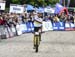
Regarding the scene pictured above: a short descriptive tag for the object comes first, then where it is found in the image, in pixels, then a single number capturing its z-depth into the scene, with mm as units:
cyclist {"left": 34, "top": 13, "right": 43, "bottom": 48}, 18828
